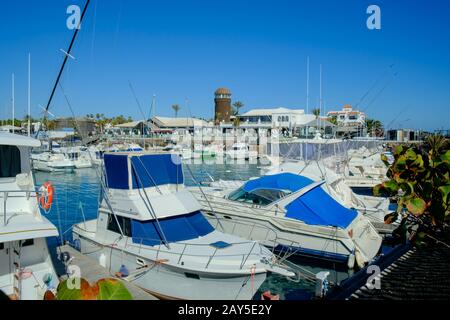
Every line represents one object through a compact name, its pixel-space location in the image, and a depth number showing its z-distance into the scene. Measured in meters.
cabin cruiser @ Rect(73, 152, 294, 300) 9.90
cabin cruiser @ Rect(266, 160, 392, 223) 16.79
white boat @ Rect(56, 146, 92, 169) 48.31
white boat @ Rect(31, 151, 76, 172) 45.44
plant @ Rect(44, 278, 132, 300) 2.71
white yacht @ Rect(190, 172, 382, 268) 14.05
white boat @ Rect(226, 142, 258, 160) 65.44
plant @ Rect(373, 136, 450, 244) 4.34
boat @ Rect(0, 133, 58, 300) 8.02
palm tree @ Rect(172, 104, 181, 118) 125.62
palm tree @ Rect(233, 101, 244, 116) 125.16
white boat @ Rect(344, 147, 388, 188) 31.12
